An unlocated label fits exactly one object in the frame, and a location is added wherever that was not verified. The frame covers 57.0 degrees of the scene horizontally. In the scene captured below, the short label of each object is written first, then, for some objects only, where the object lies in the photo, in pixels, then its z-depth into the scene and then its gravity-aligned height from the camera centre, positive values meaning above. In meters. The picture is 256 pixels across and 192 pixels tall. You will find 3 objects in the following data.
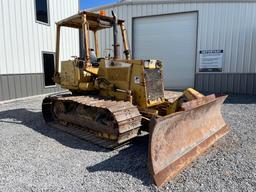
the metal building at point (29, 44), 9.37 +0.83
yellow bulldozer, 3.66 -0.89
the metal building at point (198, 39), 12.04 +1.32
